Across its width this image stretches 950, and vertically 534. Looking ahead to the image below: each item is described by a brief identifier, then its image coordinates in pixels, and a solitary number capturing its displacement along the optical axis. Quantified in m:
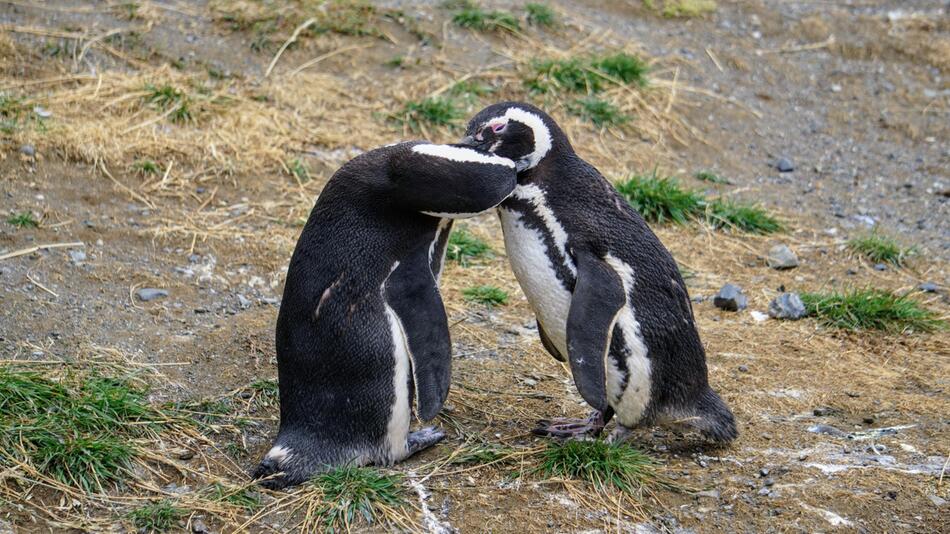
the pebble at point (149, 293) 9.04
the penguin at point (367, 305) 6.51
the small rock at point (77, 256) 9.39
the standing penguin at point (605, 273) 6.96
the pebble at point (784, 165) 14.09
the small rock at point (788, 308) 9.98
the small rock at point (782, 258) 11.30
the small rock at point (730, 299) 10.10
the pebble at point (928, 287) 10.85
